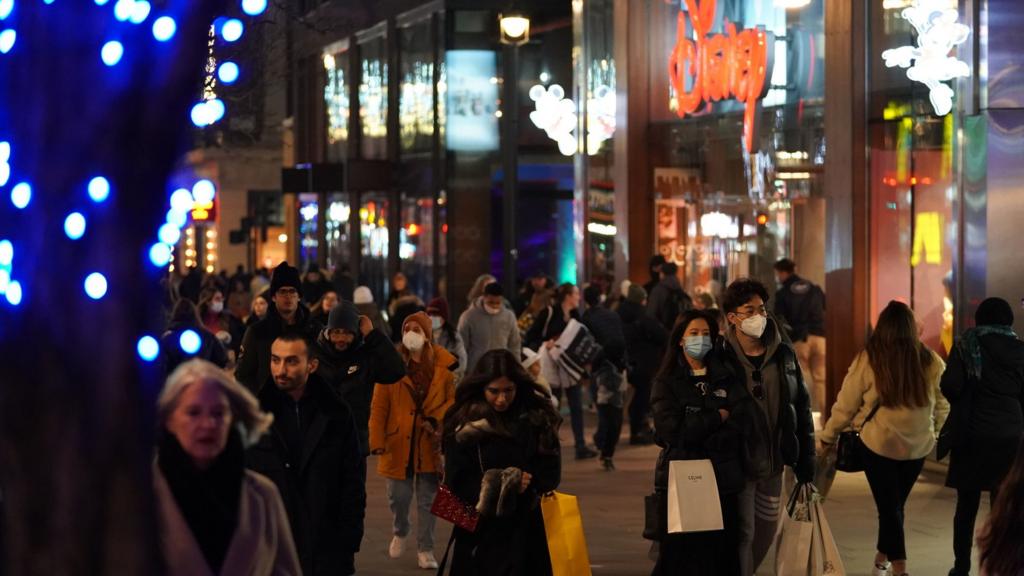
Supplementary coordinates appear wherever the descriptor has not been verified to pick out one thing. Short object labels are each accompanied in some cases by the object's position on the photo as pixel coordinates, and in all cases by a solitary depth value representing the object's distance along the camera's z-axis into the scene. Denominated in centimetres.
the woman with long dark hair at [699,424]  1664
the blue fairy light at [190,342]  875
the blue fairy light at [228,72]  824
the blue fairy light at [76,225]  767
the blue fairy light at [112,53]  773
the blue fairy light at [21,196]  777
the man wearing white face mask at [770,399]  1736
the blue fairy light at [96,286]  765
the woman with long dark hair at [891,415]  1884
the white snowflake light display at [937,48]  2857
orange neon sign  3724
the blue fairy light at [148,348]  778
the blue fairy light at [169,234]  783
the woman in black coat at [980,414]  1878
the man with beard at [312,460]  1330
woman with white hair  840
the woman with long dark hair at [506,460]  1491
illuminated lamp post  3845
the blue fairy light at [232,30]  821
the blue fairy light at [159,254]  779
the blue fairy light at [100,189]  766
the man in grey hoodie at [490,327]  2926
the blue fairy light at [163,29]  779
